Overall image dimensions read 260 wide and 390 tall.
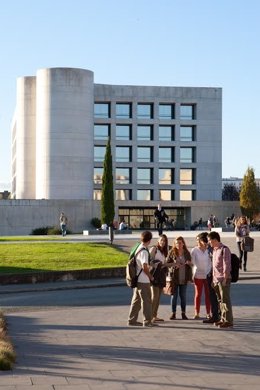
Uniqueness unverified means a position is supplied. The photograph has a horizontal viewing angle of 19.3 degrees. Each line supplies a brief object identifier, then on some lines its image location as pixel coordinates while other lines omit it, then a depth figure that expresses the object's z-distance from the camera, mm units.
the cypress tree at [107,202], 59469
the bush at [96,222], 66750
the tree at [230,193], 133750
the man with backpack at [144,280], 14234
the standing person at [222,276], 13984
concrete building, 92875
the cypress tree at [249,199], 89069
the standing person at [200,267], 15547
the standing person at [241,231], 28559
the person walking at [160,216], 40694
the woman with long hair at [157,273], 15008
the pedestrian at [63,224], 51838
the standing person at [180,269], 15547
